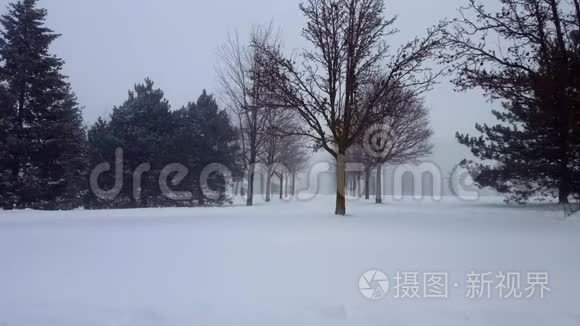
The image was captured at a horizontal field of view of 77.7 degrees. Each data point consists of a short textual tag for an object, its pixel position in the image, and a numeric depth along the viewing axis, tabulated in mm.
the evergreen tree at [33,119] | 20531
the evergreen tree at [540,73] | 10477
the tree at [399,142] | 25281
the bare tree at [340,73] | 13664
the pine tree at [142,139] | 25406
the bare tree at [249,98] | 22438
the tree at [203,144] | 28406
